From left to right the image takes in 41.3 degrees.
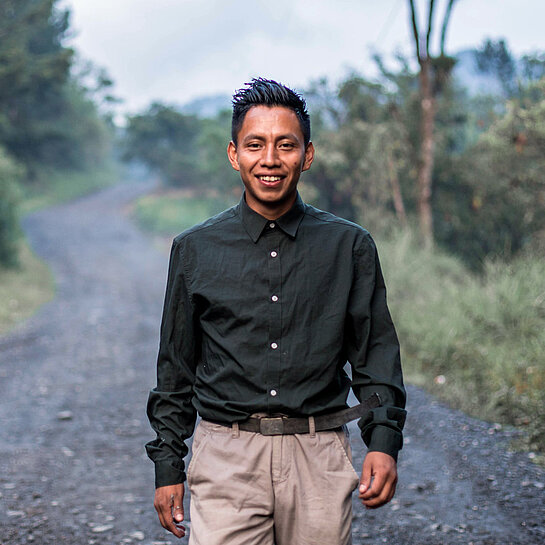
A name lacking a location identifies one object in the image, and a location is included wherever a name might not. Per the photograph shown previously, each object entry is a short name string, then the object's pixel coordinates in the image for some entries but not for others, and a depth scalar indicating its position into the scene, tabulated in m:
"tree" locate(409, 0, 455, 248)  15.33
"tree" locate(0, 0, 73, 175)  25.97
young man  2.13
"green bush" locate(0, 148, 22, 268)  18.73
